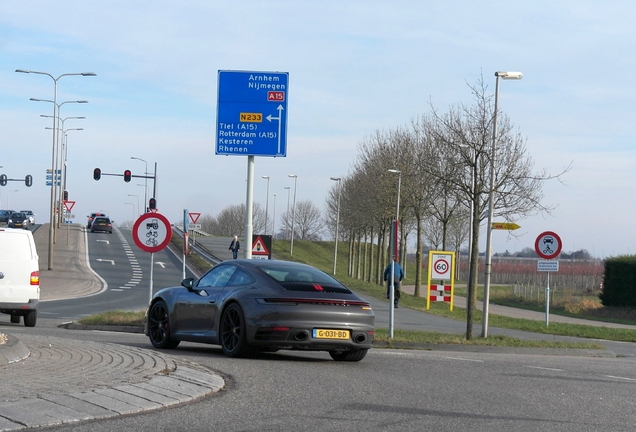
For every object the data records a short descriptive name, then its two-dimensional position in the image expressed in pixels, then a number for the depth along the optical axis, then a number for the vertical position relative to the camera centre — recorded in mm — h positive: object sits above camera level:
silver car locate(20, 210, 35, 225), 115188 -499
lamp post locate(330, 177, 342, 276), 68725 +1453
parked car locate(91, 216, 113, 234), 90375 -798
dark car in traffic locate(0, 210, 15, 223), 102850 -380
